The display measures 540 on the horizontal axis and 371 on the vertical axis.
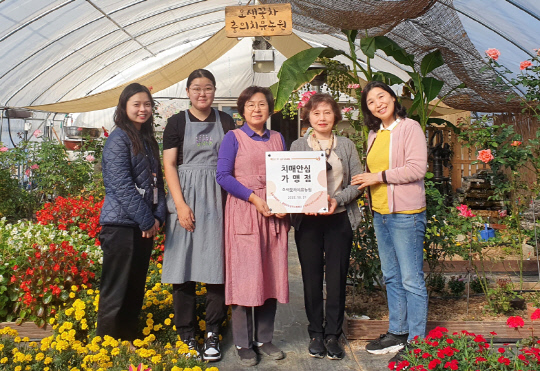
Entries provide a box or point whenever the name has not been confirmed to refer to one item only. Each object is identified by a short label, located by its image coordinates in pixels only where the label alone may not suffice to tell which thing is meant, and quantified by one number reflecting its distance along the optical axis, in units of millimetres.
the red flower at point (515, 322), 2299
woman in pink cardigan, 2881
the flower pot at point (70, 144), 13759
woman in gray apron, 2967
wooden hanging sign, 3189
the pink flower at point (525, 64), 3871
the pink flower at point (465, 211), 3638
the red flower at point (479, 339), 2279
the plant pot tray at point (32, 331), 3355
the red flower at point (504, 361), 2066
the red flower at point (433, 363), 2170
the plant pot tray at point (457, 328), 3338
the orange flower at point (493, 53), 3707
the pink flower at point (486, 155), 3680
